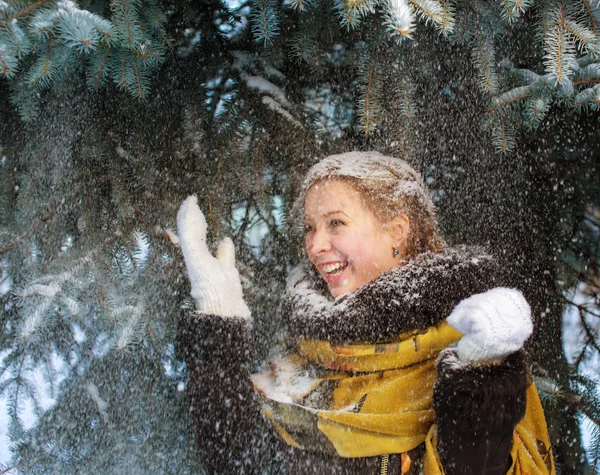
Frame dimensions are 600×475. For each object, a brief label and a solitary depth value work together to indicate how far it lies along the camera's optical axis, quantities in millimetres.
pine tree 1833
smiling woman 1423
